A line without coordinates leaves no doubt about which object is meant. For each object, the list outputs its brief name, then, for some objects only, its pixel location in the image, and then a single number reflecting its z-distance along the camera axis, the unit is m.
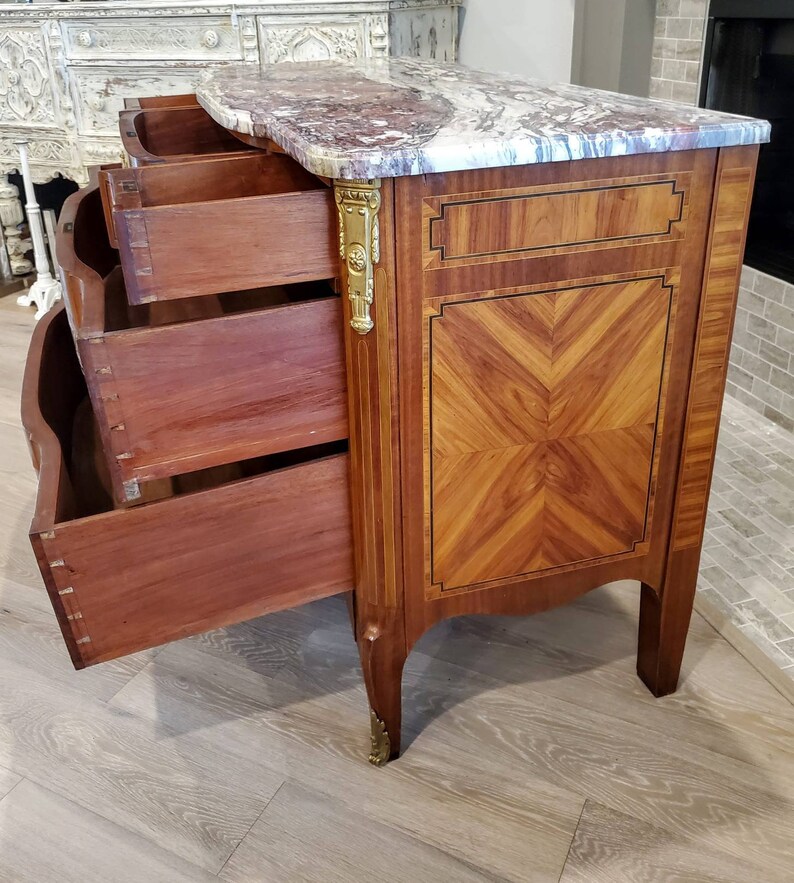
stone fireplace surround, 2.06
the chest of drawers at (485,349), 0.89
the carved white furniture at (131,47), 2.31
